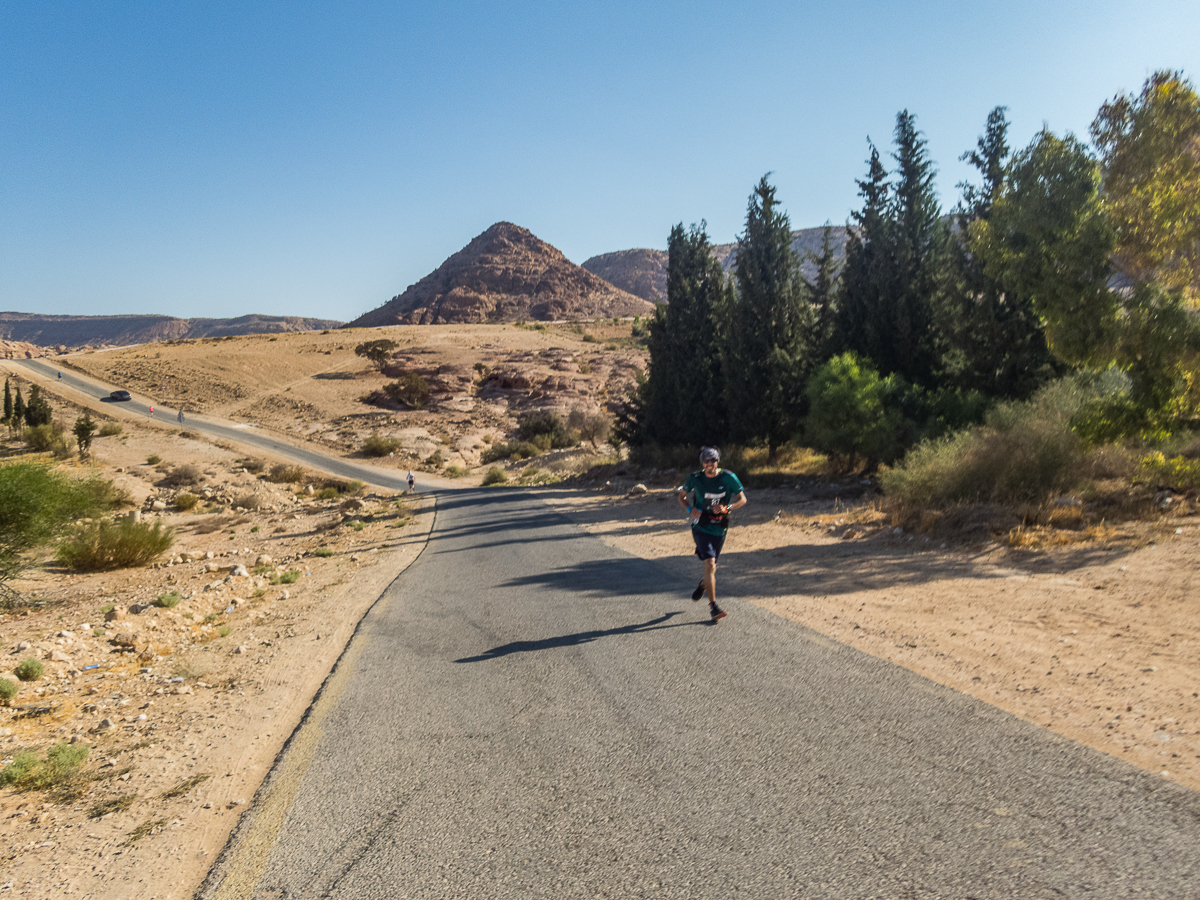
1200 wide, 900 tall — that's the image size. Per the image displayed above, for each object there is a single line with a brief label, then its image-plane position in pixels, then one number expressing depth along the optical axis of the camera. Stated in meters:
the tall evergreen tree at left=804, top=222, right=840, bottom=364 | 25.17
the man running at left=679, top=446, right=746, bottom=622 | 7.84
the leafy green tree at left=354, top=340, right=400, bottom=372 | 80.56
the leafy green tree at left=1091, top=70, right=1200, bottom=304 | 11.65
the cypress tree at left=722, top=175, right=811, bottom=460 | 24.84
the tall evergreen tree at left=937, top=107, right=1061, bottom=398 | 19.06
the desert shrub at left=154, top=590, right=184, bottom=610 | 11.19
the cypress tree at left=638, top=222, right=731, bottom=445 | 29.17
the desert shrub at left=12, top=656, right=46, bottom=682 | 7.88
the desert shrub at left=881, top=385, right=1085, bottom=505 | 12.79
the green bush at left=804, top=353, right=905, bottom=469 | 19.64
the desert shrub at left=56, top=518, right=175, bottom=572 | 16.33
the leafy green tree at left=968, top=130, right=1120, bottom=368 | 12.40
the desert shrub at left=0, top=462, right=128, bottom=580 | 12.63
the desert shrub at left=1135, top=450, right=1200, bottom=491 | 11.38
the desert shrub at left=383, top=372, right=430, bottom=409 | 66.44
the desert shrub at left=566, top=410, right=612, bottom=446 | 53.75
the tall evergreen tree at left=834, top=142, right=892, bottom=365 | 23.11
